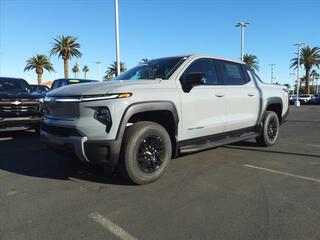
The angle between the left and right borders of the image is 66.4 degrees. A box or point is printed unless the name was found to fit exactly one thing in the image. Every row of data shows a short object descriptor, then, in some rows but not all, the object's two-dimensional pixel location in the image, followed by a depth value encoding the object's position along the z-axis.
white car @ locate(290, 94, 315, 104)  37.07
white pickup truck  3.17
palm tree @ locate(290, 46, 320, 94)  41.55
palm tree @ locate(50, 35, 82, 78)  33.04
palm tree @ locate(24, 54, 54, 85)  39.83
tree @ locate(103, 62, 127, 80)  43.30
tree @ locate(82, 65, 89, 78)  73.66
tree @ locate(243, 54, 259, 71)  45.95
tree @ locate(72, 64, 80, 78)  64.28
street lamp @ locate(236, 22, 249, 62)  27.18
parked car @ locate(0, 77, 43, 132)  6.15
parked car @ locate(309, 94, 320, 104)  35.55
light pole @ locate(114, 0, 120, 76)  12.41
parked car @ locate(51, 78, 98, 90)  8.79
